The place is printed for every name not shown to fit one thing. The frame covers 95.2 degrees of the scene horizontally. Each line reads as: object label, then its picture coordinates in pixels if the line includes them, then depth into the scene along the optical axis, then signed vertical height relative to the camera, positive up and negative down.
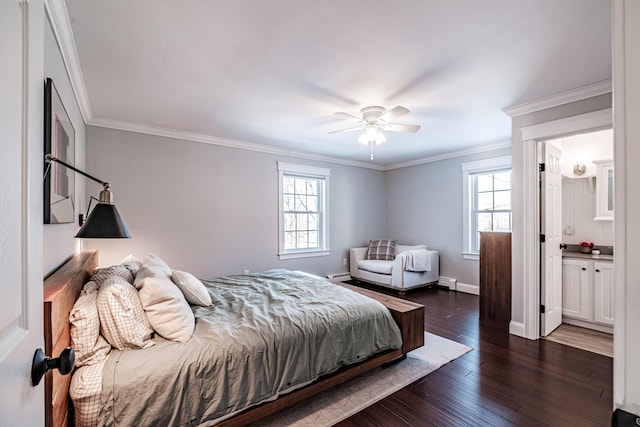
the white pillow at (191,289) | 2.27 -0.59
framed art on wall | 1.57 +0.37
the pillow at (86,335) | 1.48 -0.62
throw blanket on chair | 4.95 -0.79
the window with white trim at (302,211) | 5.11 +0.06
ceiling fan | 3.05 +1.00
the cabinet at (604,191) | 3.59 +0.29
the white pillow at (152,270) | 1.97 -0.41
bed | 1.40 -0.84
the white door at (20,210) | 0.56 +0.01
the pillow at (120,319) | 1.59 -0.58
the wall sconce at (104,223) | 1.41 -0.04
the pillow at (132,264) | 2.38 -0.45
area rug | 1.92 -1.33
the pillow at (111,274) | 2.01 -0.43
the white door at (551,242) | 3.16 -0.31
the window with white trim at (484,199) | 4.85 +0.26
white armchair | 4.96 -1.02
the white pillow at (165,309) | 1.76 -0.59
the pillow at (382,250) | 5.76 -0.71
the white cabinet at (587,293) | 3.20 -0.89
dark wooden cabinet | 3.39 -0.78
